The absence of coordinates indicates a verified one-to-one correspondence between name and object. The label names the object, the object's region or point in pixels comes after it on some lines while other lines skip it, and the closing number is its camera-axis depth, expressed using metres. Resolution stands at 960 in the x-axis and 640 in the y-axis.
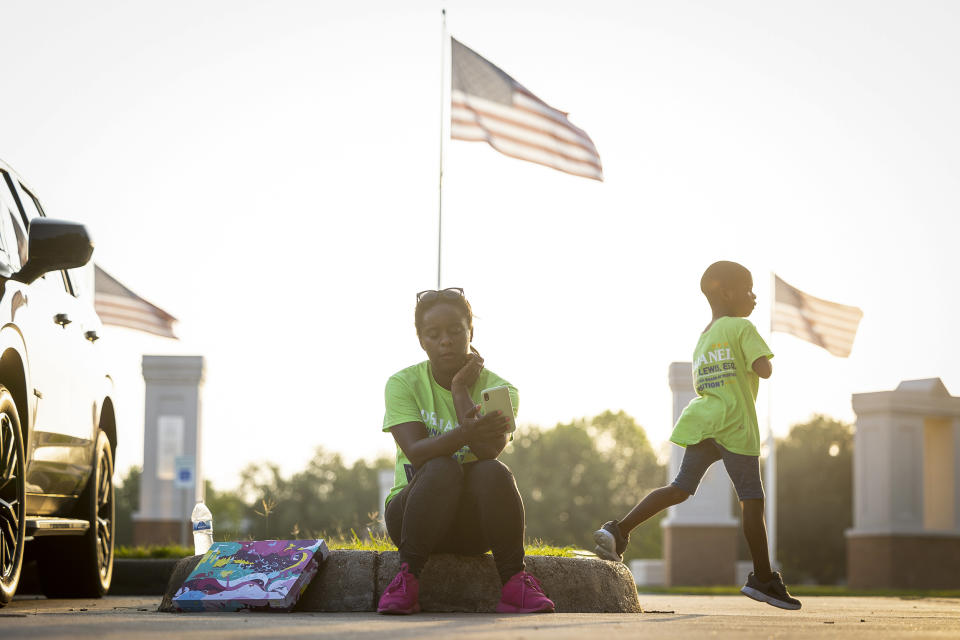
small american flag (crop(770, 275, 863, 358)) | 20.86
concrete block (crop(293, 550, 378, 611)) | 6.30
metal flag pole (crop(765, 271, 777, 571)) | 27.61
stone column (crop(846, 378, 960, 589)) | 21.28
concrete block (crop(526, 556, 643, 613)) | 6.58
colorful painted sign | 6.04
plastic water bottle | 8.05
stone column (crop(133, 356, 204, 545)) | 23.27
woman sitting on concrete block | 5.81
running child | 6.91
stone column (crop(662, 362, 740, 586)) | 22.81
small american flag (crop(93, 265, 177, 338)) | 17.95
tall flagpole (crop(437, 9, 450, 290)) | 12.98
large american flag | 11.68
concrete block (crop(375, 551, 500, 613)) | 6.27
